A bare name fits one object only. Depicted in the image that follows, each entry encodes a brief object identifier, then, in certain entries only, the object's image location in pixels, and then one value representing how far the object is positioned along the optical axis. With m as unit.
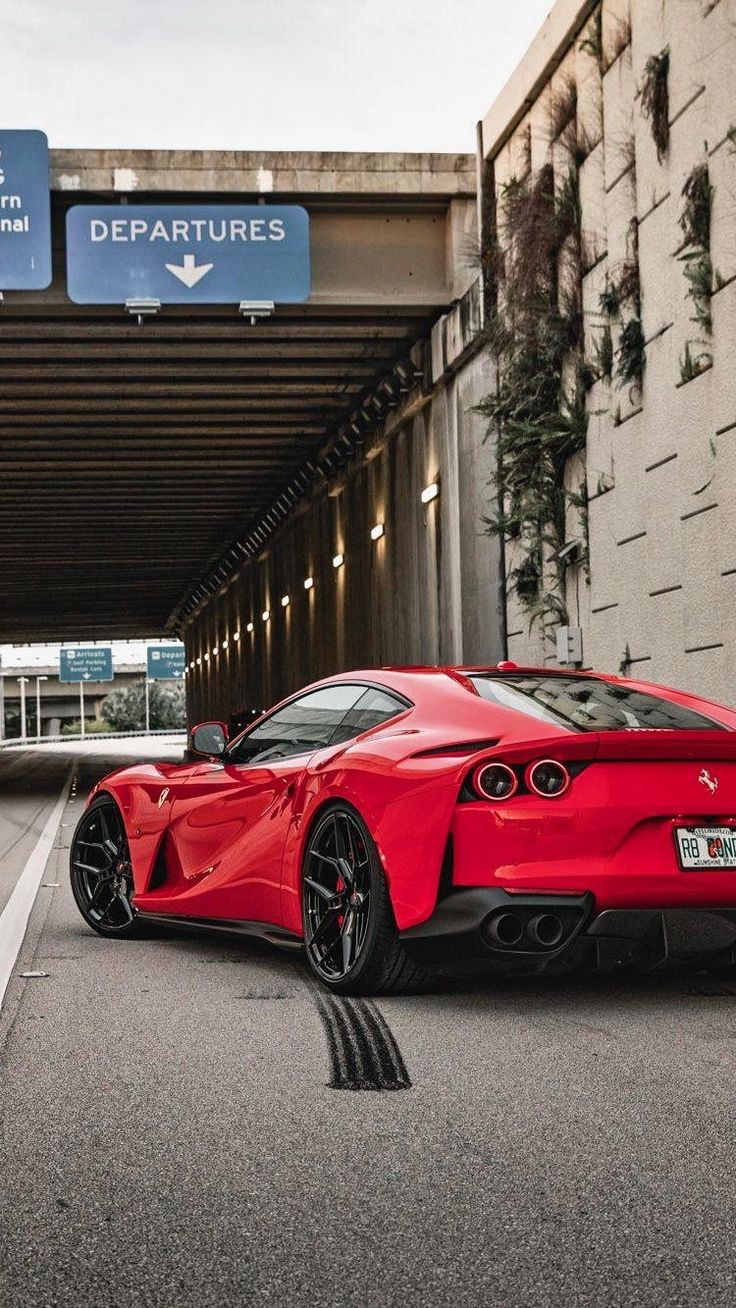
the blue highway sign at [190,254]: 18.50
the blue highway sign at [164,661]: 101.81
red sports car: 5.34
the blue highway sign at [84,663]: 102.62
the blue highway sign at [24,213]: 18.09
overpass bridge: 19.11
